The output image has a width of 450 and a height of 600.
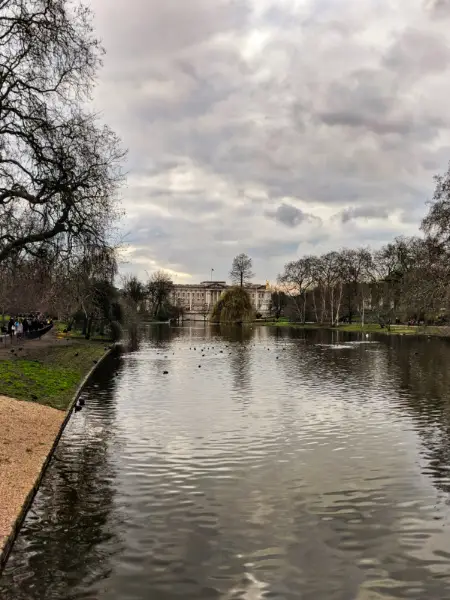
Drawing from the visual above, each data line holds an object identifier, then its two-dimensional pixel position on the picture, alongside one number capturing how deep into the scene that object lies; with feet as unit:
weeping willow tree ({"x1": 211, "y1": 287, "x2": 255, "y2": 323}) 329.95
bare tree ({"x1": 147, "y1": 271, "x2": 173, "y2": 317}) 433.97
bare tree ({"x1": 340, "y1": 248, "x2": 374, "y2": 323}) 305.12
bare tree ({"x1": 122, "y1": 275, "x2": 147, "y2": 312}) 324.86
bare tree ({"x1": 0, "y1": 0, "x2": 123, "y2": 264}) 38.50
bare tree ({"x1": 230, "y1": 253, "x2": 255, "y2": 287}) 407.64
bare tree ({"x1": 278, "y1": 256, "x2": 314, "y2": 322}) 349.41
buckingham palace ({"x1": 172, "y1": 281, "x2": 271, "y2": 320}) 412.36
